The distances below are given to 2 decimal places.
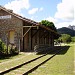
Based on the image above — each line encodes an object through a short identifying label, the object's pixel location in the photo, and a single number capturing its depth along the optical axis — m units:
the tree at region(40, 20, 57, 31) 29.40
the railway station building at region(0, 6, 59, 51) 11.17
